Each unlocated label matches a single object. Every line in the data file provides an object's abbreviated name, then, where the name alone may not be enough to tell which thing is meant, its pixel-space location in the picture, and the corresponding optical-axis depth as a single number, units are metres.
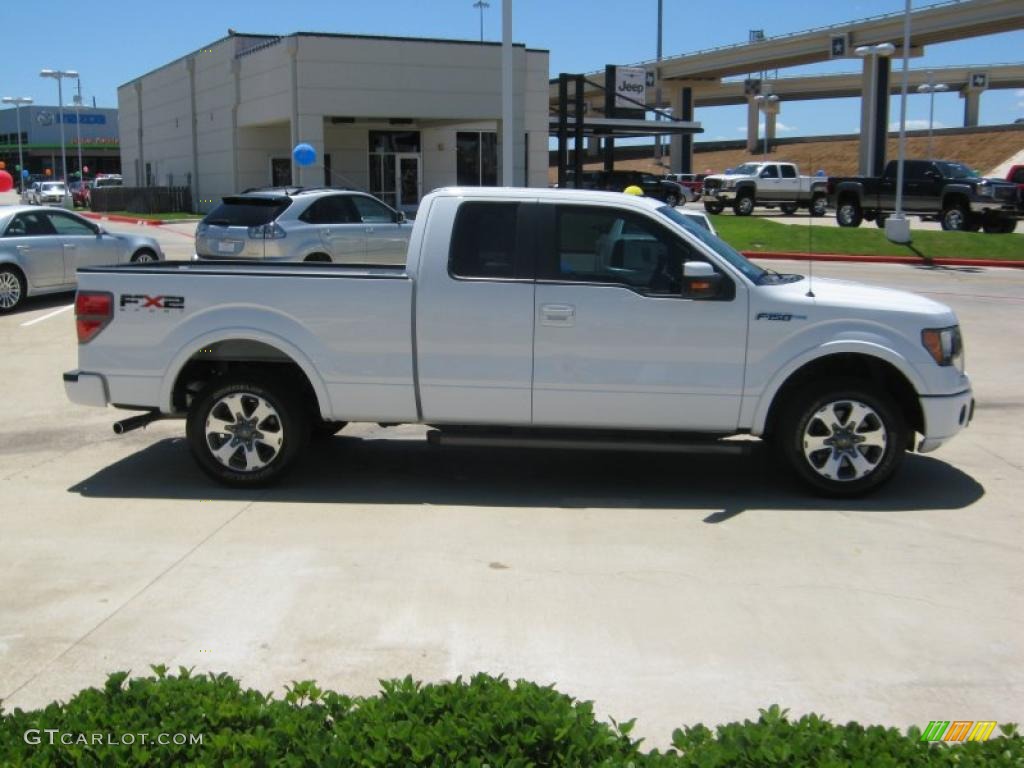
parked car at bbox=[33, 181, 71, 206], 61.88
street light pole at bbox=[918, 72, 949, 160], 64.86
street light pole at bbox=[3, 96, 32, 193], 66.88
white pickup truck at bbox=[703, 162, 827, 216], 46.78
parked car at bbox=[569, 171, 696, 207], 46.12
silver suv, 16.69
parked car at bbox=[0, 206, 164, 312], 15.80
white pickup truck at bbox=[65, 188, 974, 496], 7.00
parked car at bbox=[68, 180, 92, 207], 58.02
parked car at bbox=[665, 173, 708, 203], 58.84
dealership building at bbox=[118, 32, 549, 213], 39.12
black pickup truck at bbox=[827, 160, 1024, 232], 31.88
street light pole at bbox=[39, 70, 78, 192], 58.34
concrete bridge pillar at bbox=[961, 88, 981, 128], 100.62
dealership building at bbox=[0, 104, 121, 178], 109.31
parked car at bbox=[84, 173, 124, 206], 66.57
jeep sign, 55.69
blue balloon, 33.16
